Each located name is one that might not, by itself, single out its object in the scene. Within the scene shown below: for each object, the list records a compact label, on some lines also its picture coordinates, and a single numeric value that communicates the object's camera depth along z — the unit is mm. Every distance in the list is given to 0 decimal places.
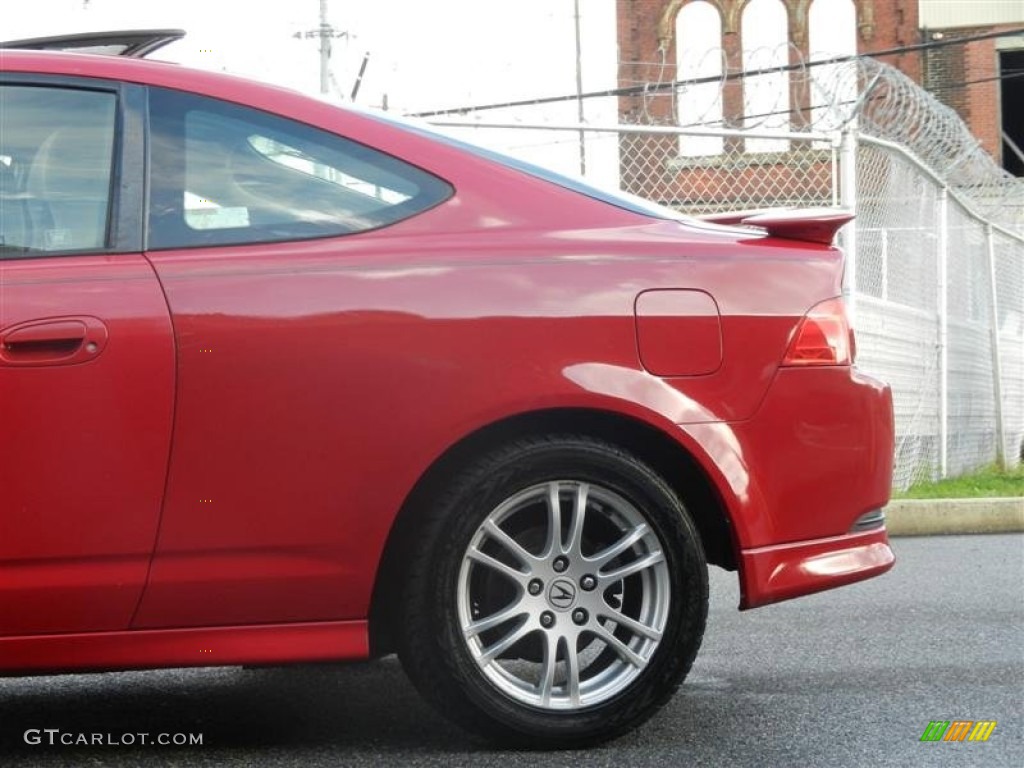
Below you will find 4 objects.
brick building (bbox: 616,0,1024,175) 34000
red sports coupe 3465
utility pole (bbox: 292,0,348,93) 29203
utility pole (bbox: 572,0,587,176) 39375
